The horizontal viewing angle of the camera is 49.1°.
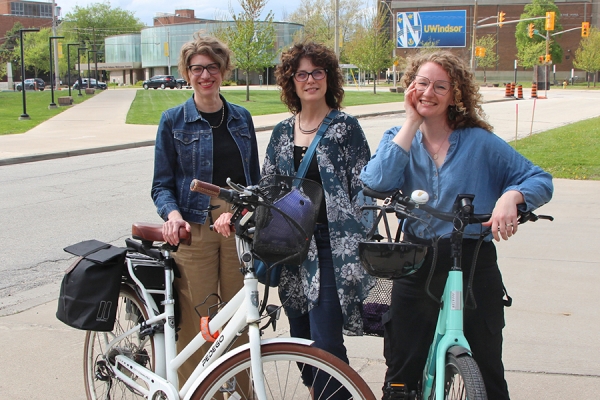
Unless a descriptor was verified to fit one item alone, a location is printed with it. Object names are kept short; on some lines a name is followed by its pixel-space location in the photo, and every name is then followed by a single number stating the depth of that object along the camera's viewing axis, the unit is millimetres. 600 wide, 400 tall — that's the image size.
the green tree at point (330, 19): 71750
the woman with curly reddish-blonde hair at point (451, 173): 2650
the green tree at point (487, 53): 75644
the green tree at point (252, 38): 36906
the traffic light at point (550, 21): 43688
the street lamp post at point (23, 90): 21669
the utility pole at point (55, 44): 47112
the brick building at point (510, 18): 83875
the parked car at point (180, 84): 69750
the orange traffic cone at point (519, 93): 42284
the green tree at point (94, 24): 117875
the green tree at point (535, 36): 77188
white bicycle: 2490
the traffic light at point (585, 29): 48688
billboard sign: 83125
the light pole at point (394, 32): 83550
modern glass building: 85188
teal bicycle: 2395
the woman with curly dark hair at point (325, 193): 3039
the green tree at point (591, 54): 70312
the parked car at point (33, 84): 73875
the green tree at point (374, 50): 47562
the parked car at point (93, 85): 67238
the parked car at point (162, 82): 67375
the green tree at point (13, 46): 88500
